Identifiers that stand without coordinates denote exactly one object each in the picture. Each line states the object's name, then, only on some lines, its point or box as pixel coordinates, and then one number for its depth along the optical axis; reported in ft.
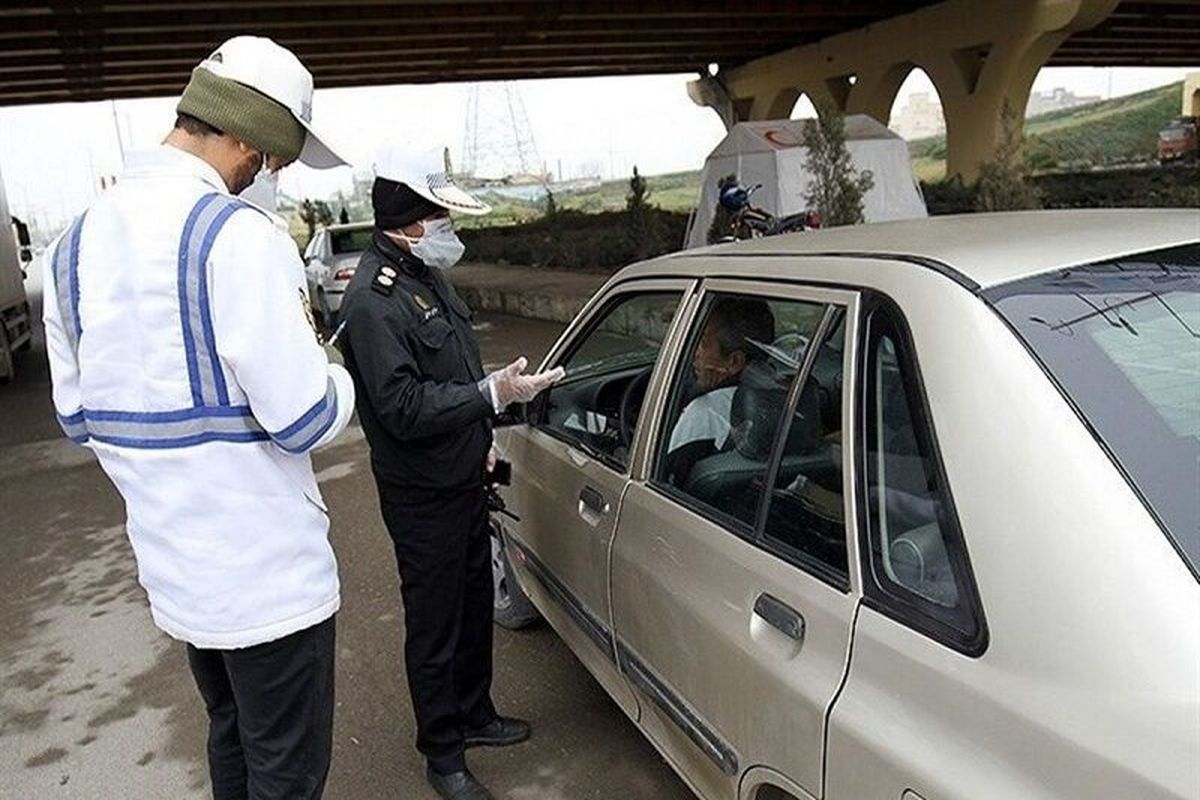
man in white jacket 5.54
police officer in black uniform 8.06
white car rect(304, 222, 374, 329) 44.50
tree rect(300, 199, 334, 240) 102.43
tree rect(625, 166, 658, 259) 52.85
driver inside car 7.63
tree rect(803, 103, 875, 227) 37.68
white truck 36.86
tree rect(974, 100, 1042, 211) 45.68
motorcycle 33.50
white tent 49.21
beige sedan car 4.08
